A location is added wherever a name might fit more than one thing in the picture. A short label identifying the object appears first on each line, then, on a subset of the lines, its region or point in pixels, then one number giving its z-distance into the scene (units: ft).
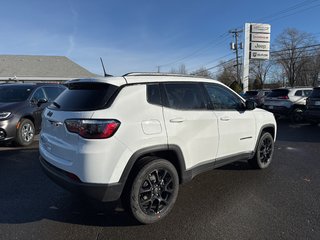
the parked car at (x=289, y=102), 43.09
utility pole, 156.35
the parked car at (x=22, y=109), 22.94
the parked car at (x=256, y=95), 58.29
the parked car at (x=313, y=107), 35.24
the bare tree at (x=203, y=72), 251.31
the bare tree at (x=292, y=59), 194.80
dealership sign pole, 102.32
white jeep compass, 9.89
